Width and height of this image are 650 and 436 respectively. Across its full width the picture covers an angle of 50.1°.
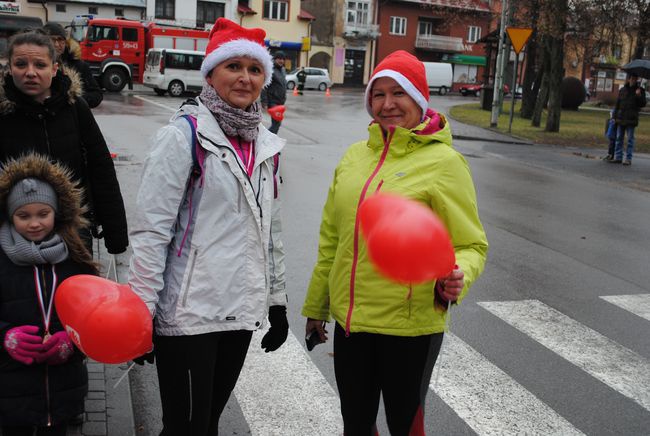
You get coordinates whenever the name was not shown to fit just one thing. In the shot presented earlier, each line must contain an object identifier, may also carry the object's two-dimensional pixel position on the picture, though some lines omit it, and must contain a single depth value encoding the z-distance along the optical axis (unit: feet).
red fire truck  101.55
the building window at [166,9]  163.53
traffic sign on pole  68.54
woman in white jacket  8.46
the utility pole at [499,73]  78.23
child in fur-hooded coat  9.13
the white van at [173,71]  100.22
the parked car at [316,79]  160.04
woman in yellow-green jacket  8.83
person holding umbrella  53.78
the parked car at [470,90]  185.06
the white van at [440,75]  185.26
